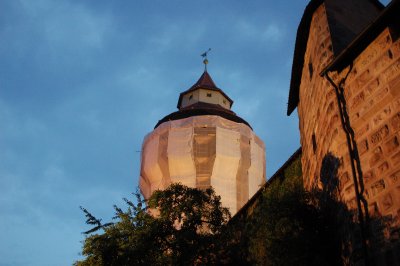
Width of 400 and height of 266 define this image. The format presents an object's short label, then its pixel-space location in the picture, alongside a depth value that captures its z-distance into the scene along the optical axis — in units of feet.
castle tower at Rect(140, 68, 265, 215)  93.30
